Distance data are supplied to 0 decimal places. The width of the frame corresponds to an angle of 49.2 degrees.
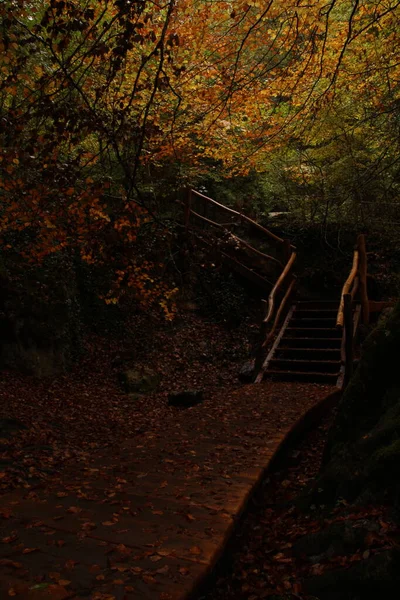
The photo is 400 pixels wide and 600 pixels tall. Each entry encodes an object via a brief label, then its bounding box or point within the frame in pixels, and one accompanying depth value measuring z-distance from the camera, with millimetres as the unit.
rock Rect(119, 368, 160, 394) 9203
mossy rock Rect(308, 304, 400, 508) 2904
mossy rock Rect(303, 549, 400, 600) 2131
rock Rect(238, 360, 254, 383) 9727
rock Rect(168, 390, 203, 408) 8484
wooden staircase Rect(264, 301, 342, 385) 8750
